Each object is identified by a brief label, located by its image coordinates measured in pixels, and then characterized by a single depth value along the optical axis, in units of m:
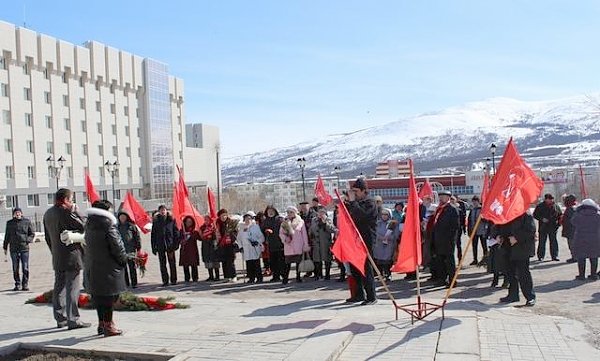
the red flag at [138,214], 16.92
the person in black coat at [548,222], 15.60
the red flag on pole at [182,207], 14.89
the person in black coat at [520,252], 9.47
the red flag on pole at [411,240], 8.06
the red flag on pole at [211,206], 15.33
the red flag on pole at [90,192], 16.80
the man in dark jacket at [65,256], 8.38
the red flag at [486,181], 14.87
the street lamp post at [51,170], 64.76
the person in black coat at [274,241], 13.58
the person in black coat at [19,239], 13.42
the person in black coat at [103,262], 7.57
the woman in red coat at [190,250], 14.11
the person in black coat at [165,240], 13.78
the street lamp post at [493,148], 41.72
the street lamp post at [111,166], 48.81
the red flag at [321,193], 23.17
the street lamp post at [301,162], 47.02
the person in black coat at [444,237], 11.67
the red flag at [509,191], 8.52
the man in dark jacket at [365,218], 9.52
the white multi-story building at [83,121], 61.84
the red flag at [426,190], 19.36
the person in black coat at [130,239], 13.54
